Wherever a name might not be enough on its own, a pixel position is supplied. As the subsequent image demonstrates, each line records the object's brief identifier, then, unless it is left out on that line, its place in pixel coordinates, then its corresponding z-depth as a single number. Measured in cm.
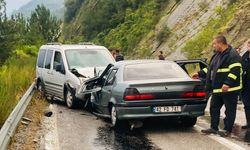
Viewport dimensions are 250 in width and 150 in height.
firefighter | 1128
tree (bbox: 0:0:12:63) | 3998
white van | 1682
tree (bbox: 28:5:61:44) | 7118
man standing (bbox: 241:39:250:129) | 1253
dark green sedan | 1165
